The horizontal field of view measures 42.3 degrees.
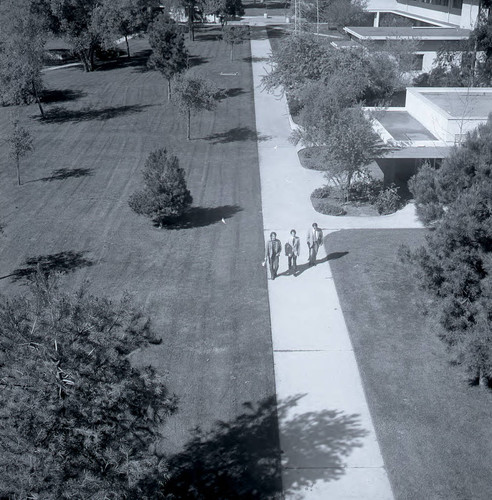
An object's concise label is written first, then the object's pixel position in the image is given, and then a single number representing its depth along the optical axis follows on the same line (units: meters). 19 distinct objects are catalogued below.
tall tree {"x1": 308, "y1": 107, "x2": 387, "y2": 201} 20.52
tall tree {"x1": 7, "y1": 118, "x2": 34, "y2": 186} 24.06
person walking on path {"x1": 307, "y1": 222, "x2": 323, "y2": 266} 16.95
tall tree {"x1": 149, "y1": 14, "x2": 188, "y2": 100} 33.00
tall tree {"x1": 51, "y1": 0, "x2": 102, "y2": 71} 38.88
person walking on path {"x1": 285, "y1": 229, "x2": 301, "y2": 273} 16.42
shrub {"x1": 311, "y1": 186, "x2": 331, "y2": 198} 22.50
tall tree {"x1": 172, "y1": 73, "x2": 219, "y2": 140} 27.27
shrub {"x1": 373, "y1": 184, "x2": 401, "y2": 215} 21.05
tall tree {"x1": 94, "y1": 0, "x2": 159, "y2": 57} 39.25
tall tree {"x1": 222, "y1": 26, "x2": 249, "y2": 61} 44.88
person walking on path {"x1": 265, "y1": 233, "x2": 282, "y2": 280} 16.20
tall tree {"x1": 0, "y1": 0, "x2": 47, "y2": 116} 31.56
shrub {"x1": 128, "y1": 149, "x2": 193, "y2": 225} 19.39
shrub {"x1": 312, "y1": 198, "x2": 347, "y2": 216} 20.98
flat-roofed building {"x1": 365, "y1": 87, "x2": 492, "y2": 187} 21.81
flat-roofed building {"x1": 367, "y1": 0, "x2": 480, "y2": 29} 45.78
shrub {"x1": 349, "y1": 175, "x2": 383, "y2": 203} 22.30
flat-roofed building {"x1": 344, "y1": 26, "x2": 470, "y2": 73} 40.82
